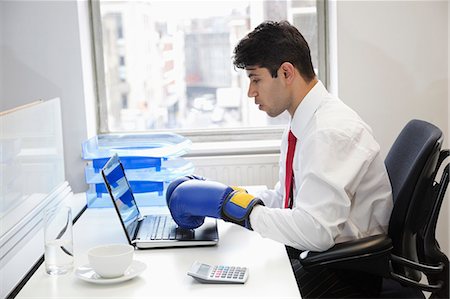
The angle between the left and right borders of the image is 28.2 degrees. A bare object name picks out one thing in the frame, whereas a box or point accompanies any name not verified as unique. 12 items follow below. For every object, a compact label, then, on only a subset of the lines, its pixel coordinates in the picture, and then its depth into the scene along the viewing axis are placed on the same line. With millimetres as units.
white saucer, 1928
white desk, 1890
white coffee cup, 1923
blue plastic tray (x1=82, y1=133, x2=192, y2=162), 2657
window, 3331
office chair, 2077
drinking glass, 2022
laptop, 2166
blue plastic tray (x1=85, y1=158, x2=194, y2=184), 2605
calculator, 1921
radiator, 3170
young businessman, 2072
